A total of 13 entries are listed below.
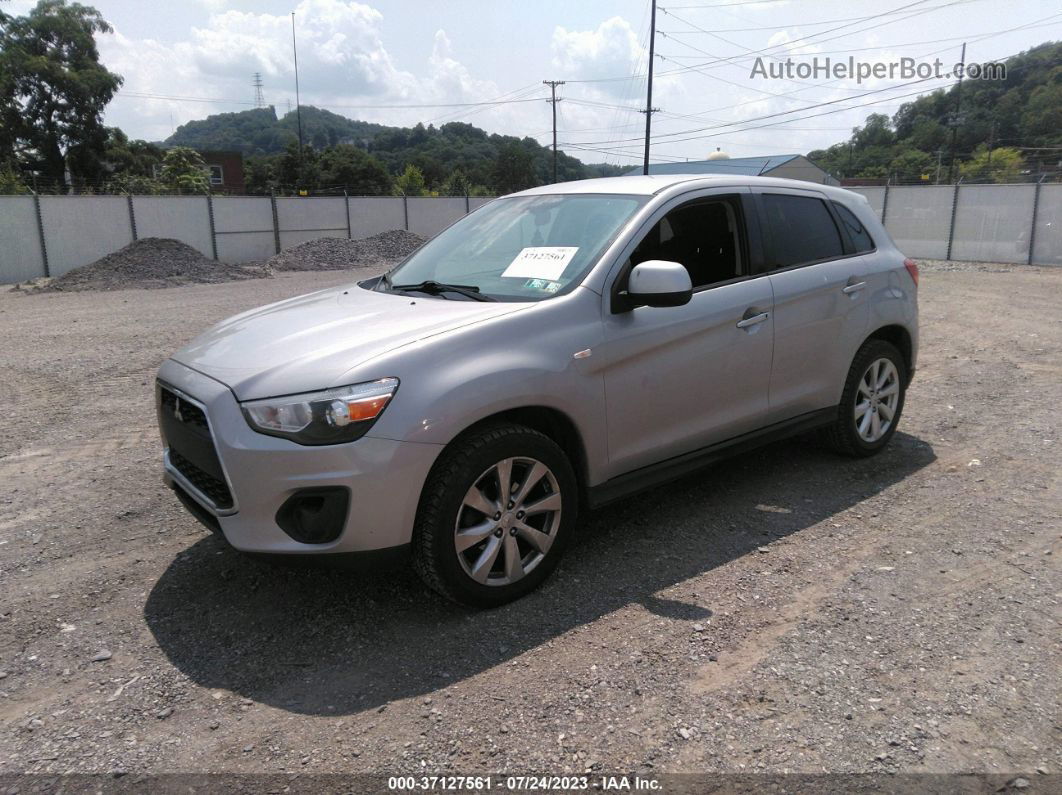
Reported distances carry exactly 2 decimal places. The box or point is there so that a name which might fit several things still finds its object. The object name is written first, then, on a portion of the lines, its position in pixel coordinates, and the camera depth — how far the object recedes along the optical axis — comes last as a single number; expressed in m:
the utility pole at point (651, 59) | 41.88
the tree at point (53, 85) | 46.78
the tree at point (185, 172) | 49.25
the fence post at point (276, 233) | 30.62
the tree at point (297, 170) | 72.56
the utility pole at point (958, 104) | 51.13
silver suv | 3.01
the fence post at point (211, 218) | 28.41
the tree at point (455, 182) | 70.64
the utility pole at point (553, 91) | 61.74
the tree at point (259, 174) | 78.56
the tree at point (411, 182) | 71.72
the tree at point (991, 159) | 54.28
